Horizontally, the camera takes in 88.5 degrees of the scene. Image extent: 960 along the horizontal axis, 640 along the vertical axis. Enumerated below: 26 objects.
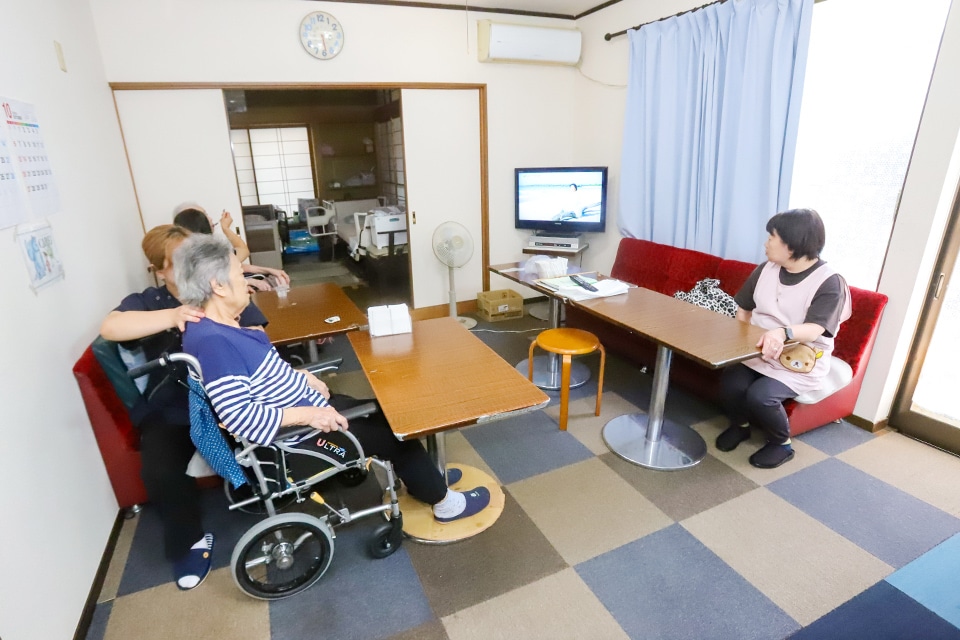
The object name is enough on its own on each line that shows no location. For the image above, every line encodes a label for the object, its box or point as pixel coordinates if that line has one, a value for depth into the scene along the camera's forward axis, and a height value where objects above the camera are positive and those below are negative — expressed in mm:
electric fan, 3914 -625
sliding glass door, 2363 -1020
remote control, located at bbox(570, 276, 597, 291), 2719 -655
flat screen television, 4082 -310
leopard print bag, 2801 -772
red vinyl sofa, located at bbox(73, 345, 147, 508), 1899 -1025
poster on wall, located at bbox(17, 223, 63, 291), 1633 -294
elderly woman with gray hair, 1445 -604
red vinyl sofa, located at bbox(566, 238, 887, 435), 2477 -846
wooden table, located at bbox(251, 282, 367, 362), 2209 -717
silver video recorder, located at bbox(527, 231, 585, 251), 4211 -654
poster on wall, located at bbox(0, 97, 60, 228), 1593 +13
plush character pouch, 2250 -867
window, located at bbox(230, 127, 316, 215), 7867 -19
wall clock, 3535 +892
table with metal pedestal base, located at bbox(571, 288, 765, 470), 1962 -702
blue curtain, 2744 +230
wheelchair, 1548 -1047
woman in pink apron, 2150 -690
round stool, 2662 -980
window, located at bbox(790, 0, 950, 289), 2328 +212
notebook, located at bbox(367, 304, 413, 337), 2123 -648
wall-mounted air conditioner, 3939 +928
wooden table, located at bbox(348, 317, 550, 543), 1502 -722
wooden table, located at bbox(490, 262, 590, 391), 3174 -1363
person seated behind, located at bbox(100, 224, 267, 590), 1756 -954
